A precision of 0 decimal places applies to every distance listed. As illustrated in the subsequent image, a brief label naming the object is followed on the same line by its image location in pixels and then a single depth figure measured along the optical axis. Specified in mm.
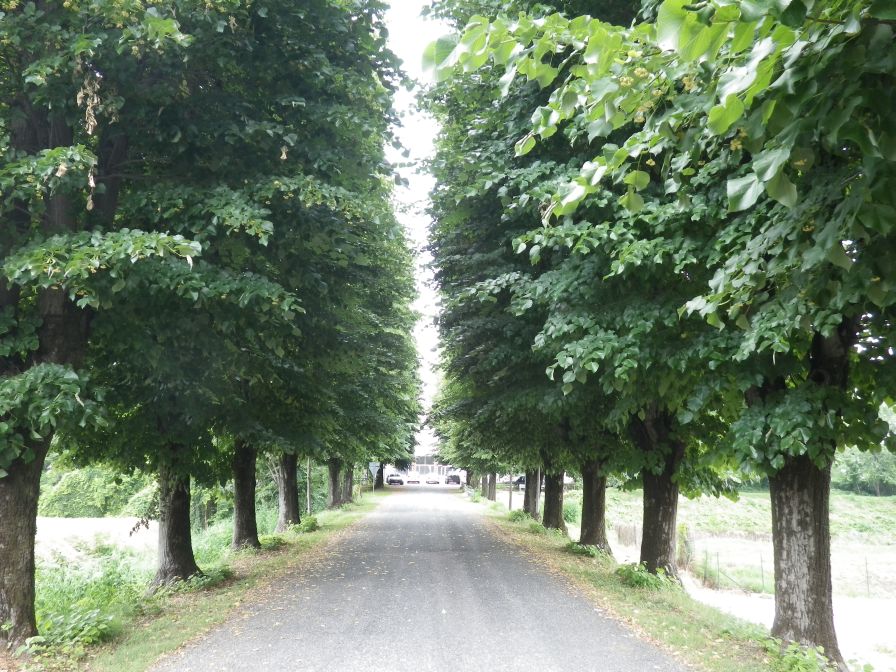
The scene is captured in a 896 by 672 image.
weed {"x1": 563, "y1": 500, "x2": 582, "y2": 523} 32469
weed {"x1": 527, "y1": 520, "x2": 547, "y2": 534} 19156
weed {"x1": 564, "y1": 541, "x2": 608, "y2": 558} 13742
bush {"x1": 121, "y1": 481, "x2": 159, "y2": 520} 30091
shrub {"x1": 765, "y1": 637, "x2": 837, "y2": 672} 5758
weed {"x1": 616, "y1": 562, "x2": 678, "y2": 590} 9820
